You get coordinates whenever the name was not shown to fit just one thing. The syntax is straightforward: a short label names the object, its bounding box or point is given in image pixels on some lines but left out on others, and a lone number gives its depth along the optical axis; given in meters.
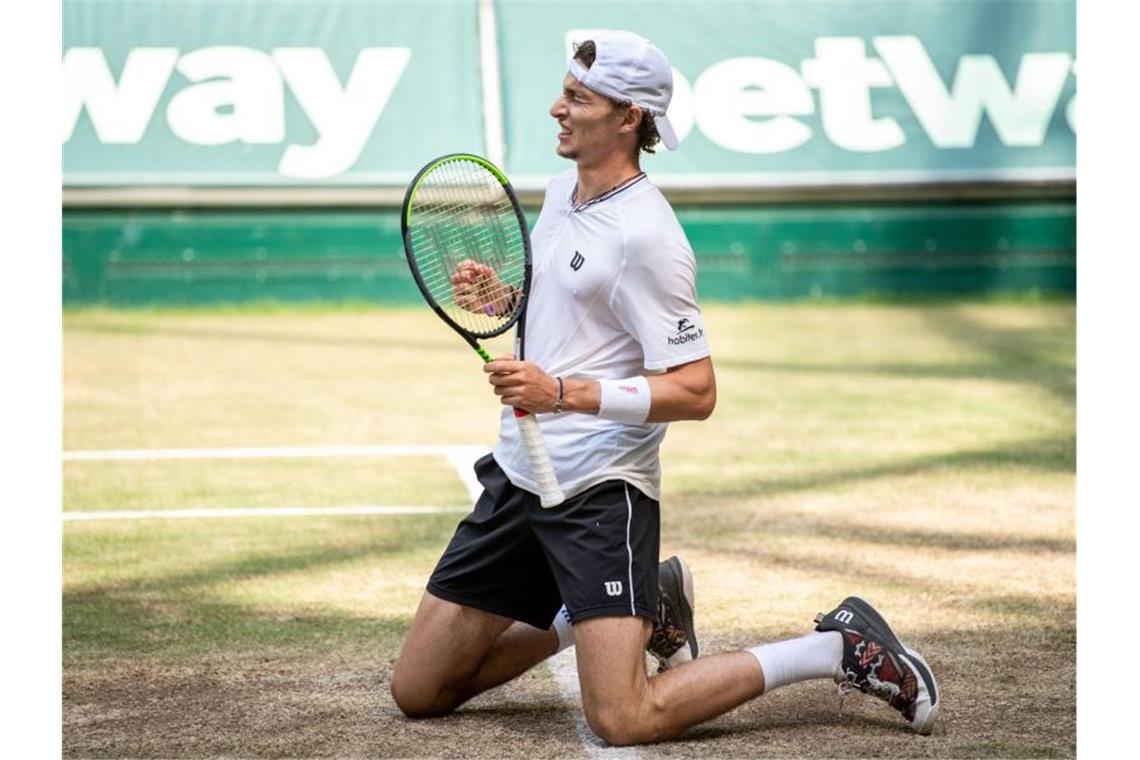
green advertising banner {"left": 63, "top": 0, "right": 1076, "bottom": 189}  23.12
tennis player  8.16
